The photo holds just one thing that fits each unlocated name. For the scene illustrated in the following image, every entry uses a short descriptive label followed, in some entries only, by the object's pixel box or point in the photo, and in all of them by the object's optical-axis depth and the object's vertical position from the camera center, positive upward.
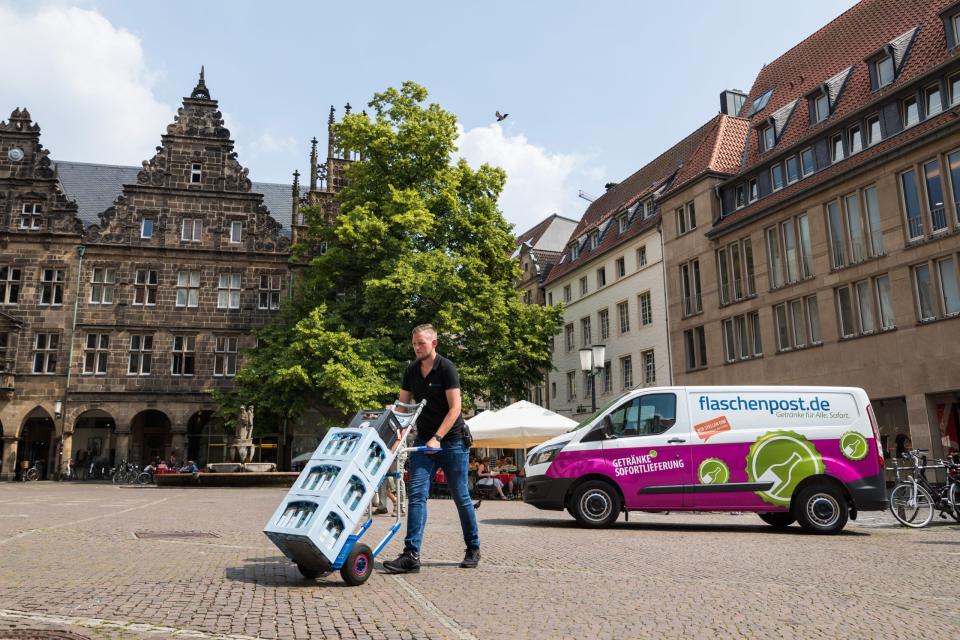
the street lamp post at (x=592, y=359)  19.81 +2.52
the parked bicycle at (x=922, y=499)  11.94 -0.70
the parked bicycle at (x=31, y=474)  36.56 -0.27
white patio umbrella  19.80 +0.82
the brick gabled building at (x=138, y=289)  38.06 +8.81
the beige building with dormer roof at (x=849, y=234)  22.59 +7.52
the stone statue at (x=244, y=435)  29.02 +1.10
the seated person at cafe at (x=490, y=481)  20.72 -0.55
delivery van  11.31 -0.01
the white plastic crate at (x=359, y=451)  5.93 +0.09
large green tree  26.89 +6.30
